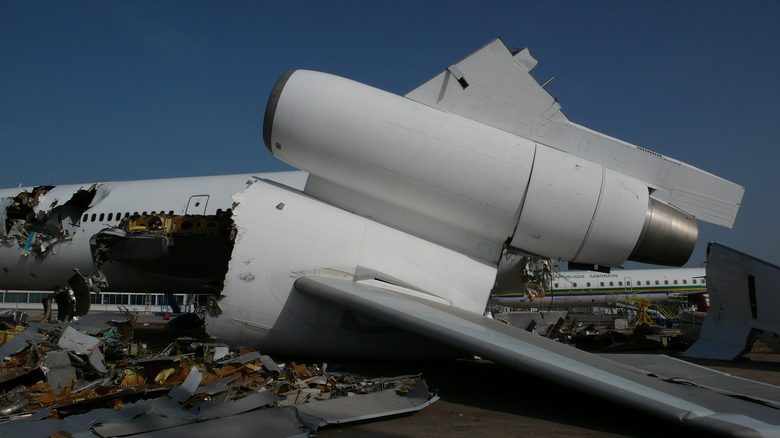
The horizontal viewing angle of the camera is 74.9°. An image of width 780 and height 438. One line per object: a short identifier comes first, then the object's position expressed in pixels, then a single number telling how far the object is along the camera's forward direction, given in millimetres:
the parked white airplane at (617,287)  29875
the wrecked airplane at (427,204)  7395
